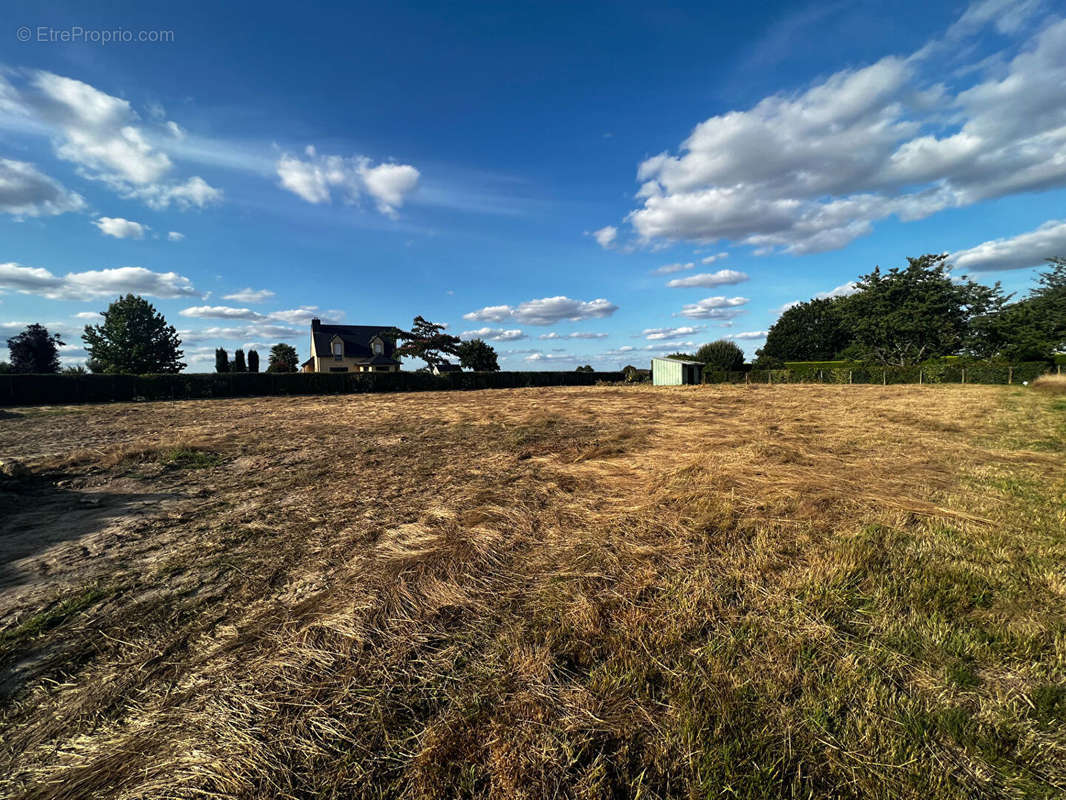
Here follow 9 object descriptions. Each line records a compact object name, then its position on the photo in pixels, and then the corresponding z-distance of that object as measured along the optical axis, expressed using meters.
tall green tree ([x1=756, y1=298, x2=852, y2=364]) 57.47
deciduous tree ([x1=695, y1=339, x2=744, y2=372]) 37.94
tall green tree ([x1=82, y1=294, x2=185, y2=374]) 38.16
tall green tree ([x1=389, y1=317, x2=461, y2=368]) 39.69
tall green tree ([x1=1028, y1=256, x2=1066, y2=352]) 30.56
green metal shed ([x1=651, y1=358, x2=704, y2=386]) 29.30
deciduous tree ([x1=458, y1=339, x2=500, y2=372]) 40.88
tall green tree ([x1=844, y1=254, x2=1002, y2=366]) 33.22
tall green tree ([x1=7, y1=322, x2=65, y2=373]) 35.56
